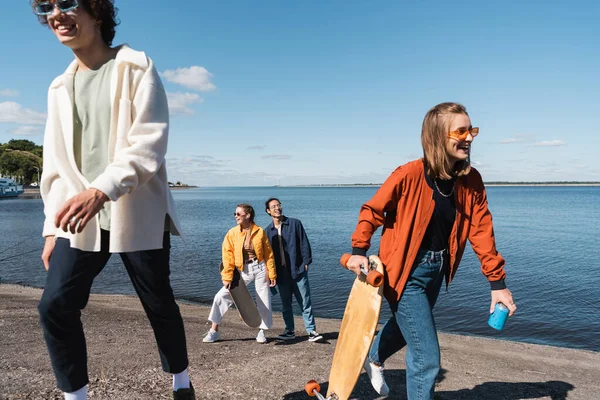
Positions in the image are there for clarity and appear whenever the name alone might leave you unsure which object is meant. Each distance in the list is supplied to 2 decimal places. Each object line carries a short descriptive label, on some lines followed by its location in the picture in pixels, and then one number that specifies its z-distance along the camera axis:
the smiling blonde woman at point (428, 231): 3.09
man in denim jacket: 7.57
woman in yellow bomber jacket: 7.20
